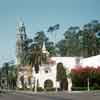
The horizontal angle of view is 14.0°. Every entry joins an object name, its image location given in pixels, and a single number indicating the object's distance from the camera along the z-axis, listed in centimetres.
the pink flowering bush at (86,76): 8012
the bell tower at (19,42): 14212
